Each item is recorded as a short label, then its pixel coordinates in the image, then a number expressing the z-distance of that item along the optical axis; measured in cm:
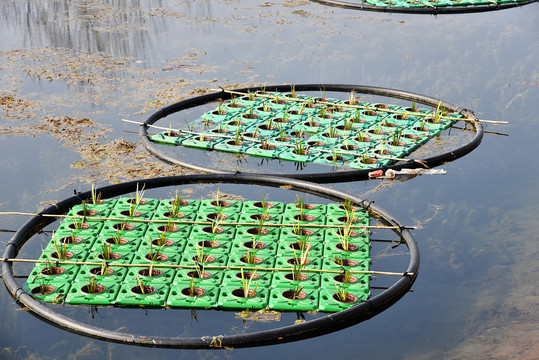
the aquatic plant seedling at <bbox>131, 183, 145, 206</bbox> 766
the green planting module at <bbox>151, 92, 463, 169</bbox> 890
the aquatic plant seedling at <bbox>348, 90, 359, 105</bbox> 1031
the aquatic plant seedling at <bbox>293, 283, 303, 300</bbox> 620
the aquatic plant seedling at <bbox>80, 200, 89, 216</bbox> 754
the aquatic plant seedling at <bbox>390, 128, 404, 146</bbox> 915
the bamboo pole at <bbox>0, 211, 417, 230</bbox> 714
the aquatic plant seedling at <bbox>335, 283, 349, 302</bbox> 615
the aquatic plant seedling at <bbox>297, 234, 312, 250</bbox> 684
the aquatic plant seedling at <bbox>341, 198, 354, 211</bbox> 746
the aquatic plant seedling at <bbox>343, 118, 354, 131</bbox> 959
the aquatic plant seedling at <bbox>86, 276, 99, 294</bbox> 630
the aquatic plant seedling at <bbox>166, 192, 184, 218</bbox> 746
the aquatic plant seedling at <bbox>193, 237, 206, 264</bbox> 665
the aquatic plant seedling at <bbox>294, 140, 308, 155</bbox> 889
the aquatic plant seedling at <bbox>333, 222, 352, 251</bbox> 687
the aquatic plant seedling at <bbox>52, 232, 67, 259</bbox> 677
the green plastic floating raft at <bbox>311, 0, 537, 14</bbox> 1497
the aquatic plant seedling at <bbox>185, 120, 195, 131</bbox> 971
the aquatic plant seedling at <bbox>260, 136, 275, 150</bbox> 908
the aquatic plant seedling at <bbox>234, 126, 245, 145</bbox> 921
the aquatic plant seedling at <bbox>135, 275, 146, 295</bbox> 629
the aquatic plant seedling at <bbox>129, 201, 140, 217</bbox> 749
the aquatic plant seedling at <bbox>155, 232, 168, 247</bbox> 696
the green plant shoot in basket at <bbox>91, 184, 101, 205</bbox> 772
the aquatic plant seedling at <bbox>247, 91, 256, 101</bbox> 1064
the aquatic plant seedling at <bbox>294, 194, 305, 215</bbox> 741
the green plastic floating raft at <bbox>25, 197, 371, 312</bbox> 623
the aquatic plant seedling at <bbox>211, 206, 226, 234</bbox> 717
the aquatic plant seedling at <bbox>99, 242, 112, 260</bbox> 674
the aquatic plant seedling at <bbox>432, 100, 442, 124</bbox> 980
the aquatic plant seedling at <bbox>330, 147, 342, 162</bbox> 876
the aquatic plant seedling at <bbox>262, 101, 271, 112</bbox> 1025
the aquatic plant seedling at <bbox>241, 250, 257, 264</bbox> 665
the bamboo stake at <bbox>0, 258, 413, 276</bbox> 648
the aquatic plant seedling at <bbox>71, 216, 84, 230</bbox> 729
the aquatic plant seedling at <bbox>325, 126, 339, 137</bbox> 939
